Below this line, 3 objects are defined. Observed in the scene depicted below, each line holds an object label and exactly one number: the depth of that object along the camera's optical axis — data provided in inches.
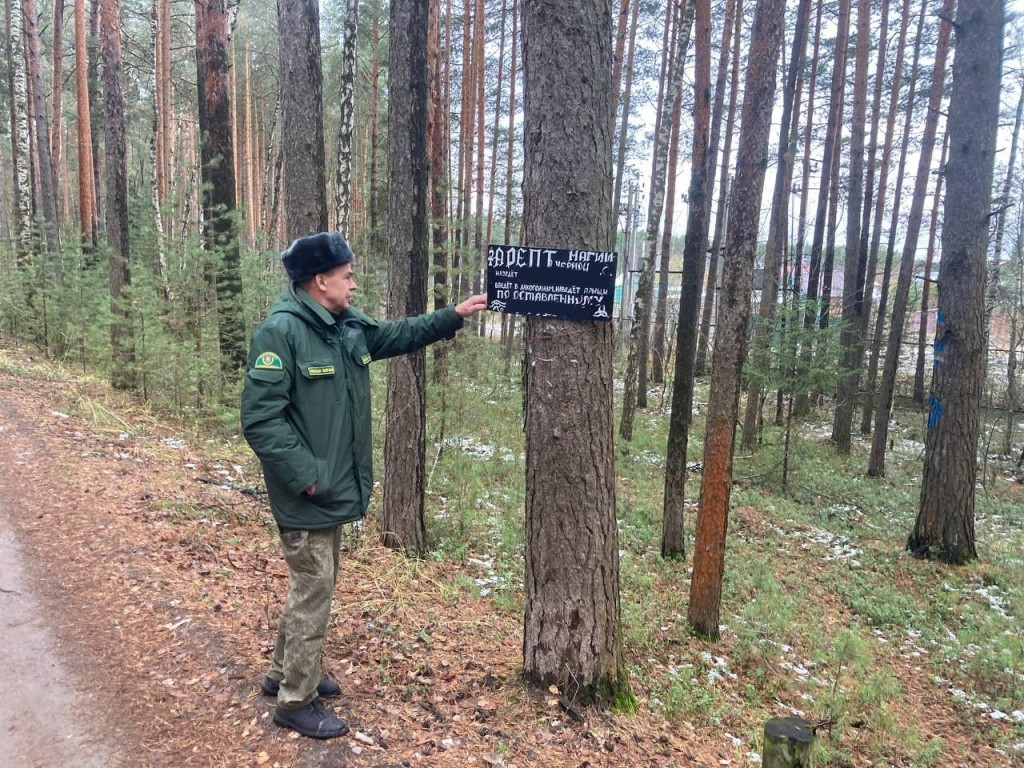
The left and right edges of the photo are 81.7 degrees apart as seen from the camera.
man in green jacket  103.7
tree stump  99.2
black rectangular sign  126.3
